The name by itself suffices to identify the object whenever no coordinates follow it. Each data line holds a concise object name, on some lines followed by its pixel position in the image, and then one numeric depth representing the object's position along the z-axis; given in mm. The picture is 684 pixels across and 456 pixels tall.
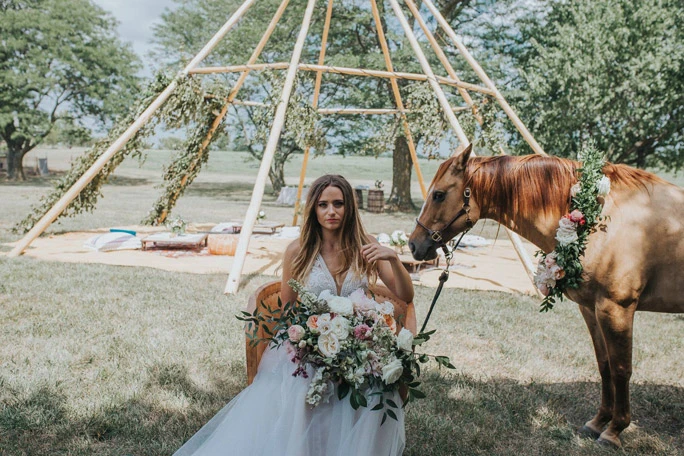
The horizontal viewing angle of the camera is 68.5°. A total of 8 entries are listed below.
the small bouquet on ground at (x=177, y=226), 10047
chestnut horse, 3033
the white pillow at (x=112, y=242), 9570
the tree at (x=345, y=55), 18750
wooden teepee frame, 6855
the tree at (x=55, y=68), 27156
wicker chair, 2869
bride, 2463
